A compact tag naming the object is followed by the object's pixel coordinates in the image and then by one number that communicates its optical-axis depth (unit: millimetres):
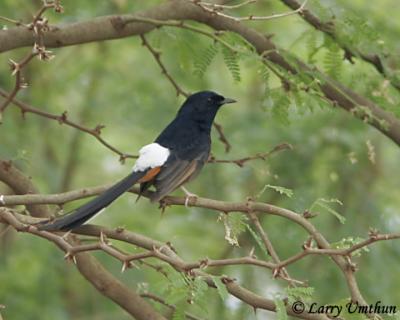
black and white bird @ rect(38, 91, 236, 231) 8437
